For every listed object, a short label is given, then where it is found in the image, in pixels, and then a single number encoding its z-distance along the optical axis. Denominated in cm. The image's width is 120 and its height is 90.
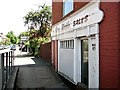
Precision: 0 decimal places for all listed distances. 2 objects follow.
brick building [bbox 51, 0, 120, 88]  264
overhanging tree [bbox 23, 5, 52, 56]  1497
